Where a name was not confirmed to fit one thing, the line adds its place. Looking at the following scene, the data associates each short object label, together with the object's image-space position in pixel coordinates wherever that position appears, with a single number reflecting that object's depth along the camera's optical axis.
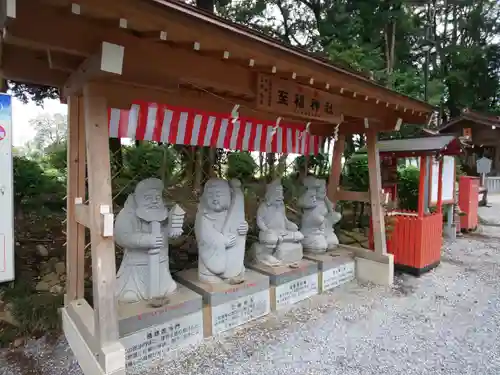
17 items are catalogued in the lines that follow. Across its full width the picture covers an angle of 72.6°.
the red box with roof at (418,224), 5.17
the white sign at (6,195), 2.73
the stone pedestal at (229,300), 3.40
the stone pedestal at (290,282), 4.03
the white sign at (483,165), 11.75
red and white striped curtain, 3.76
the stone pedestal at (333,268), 4.61
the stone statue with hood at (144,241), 3.24
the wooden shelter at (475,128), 11.34
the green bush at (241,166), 7.87
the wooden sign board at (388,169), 6.25
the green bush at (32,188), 5.52
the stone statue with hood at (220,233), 3.66
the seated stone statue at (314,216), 5.02
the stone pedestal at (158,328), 2.87
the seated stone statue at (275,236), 4.39
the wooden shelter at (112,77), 2.16
